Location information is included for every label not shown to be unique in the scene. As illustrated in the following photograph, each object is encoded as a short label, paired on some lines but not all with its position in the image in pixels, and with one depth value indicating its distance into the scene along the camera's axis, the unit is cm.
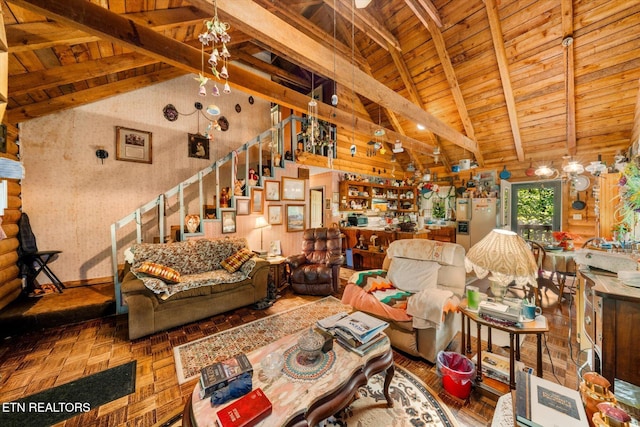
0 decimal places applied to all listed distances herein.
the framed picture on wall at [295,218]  507
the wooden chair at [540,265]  336
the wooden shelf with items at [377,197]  603
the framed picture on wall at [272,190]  464
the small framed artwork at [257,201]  446
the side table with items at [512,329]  157
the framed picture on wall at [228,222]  409
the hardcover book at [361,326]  155
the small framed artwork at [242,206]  420
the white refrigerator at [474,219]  607
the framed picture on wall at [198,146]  472
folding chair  319
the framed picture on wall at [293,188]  488
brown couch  255
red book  99
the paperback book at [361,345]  151
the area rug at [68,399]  161
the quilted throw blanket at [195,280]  263
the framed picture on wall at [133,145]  398
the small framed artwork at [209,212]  397
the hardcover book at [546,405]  82
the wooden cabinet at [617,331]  134
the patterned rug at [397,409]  157
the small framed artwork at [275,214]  477
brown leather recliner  382
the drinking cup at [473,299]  187
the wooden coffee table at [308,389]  107
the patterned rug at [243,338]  218
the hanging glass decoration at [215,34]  147
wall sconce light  381
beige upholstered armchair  211
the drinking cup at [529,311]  168
